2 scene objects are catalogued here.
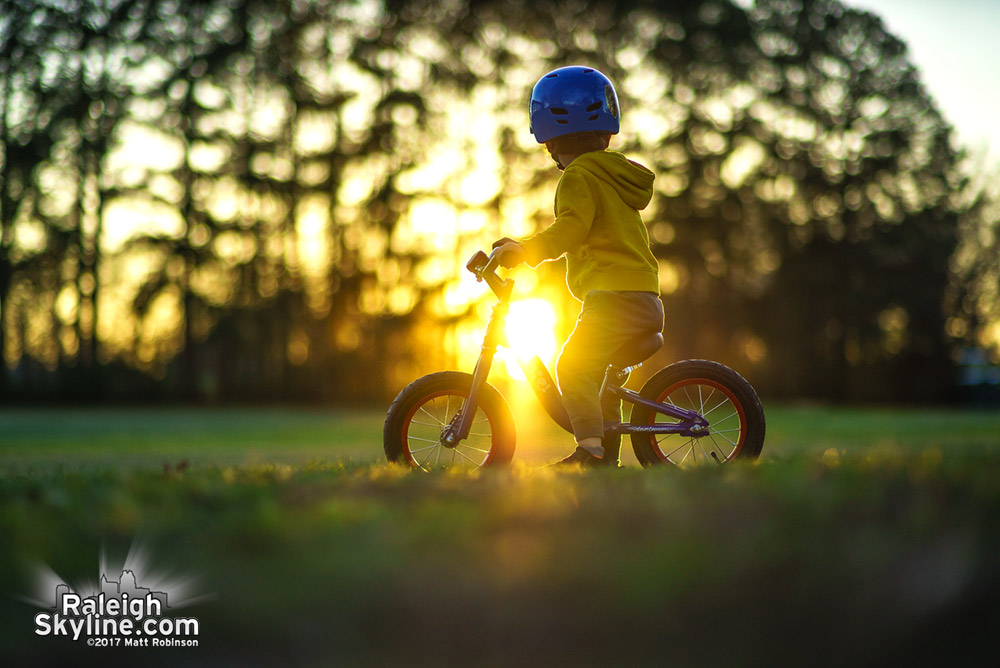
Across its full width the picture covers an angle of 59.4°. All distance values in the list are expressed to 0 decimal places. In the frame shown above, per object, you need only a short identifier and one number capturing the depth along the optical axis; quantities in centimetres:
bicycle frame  442
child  417
